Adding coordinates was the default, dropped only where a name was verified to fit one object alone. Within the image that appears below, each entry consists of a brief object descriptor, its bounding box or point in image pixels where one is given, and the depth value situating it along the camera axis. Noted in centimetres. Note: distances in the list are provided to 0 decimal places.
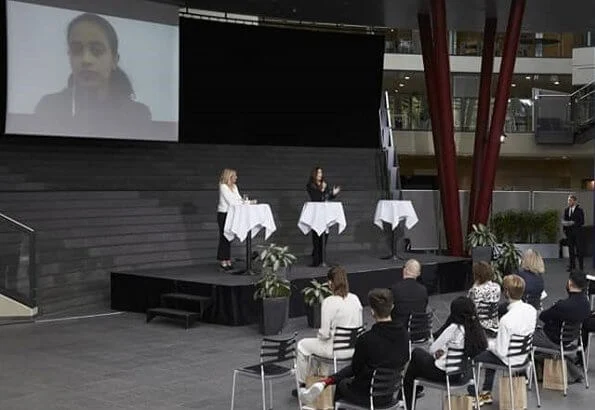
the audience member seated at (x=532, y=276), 880
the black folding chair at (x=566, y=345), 795
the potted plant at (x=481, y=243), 1628
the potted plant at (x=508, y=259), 1396
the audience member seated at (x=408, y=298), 806
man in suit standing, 1819
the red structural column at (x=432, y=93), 1764
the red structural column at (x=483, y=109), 1803
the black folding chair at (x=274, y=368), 687
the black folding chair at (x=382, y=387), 584
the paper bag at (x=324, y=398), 700
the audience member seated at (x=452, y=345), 656
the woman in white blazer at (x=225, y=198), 1267
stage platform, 1162
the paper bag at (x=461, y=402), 678
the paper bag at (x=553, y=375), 812
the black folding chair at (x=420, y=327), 812
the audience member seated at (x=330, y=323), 715
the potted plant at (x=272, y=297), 1073
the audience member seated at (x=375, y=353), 587
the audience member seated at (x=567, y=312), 798
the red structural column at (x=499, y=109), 1744
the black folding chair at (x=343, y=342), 703
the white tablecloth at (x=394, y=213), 1505
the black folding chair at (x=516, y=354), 714
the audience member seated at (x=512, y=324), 721
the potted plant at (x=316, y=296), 1062
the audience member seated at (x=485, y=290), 820
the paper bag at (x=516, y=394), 732
